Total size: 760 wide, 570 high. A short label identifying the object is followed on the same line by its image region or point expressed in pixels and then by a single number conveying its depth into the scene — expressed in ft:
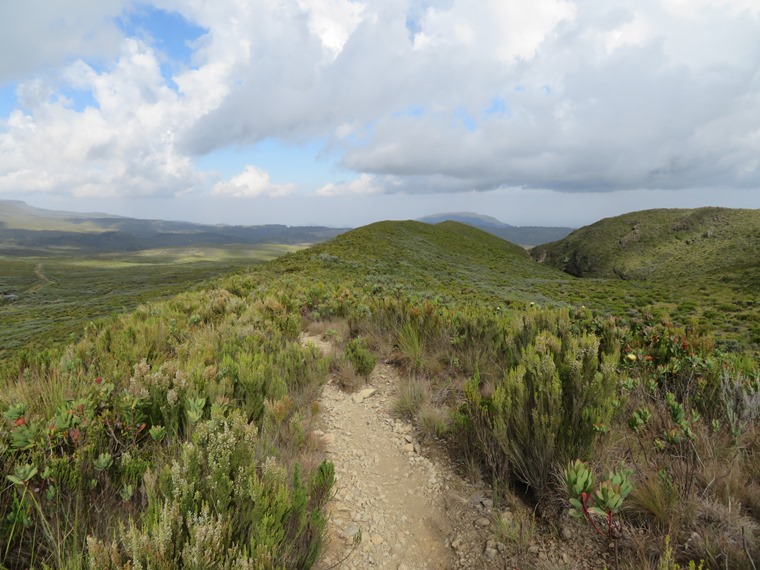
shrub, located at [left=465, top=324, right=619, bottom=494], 8.95
